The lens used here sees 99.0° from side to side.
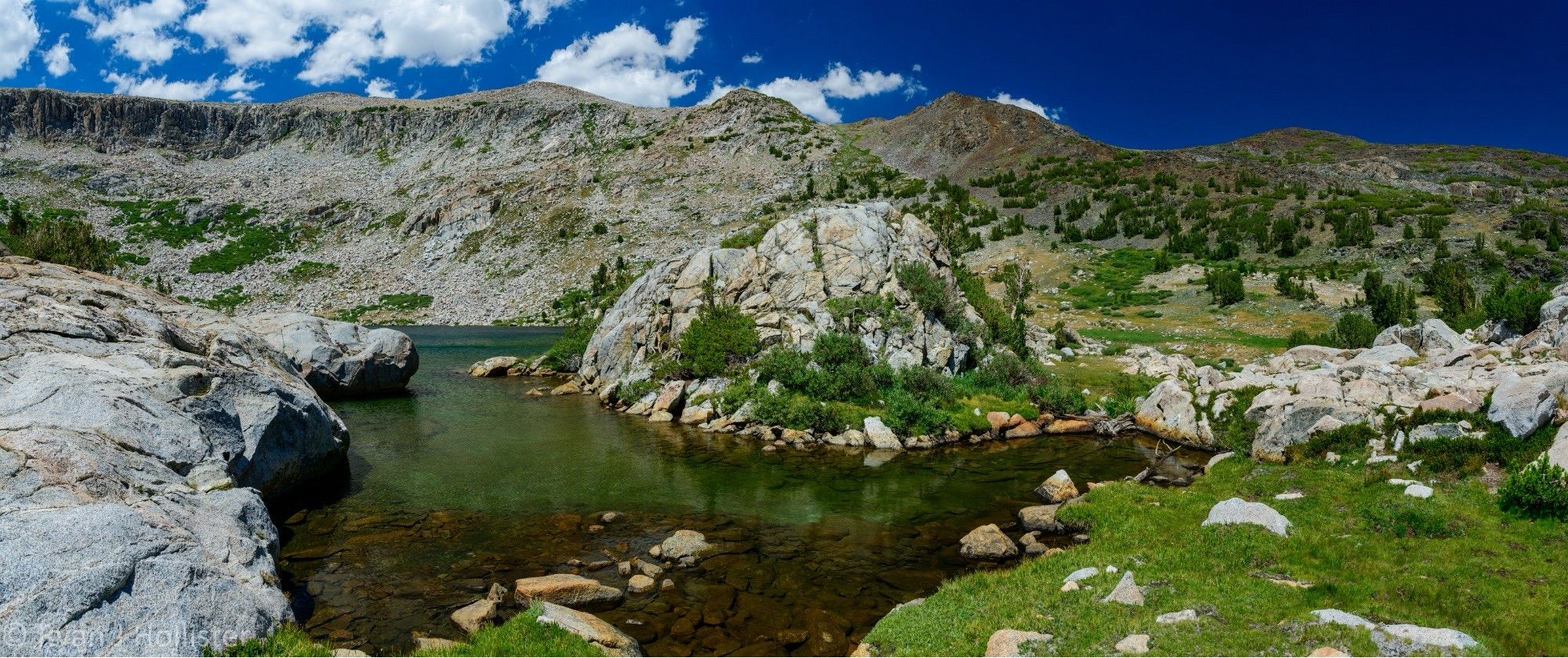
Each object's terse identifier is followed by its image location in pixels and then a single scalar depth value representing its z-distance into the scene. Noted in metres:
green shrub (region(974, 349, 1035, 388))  31.86
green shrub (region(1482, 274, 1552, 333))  26.61
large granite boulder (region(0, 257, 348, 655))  8.08
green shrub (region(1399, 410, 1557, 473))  14.65
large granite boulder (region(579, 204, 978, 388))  32.62
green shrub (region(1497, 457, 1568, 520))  11.76
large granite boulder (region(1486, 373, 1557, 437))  14.99
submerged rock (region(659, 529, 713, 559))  14.70
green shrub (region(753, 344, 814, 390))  29.86
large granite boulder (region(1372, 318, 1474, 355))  27.42
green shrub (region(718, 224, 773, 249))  40.44
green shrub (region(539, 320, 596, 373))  47.50
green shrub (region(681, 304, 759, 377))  32.72
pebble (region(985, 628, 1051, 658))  8.98
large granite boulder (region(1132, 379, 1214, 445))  25.36
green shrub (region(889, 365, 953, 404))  29.14
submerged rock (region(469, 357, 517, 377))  47.03
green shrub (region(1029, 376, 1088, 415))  30.17
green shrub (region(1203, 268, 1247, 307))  47.78
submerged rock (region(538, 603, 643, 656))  9.89
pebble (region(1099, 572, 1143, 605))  10.09
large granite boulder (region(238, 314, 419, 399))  33.50
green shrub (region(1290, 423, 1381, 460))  17.81
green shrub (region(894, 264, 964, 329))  33.75
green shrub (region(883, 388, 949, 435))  26.94
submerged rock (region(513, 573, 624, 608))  12.13
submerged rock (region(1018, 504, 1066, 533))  16.48
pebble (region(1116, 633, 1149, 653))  8.45
